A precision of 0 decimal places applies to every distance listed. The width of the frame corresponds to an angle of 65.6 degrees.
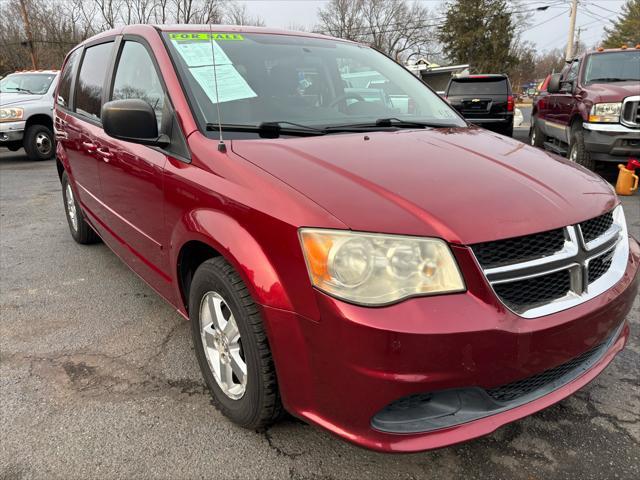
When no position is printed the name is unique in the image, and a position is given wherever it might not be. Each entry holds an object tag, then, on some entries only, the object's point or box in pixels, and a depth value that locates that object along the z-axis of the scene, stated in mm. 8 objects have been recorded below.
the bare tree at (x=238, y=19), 41978
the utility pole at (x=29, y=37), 25266
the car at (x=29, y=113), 9711
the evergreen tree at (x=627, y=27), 42031
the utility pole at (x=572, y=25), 29219
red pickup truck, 6449
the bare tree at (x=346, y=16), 50719
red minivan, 1550
